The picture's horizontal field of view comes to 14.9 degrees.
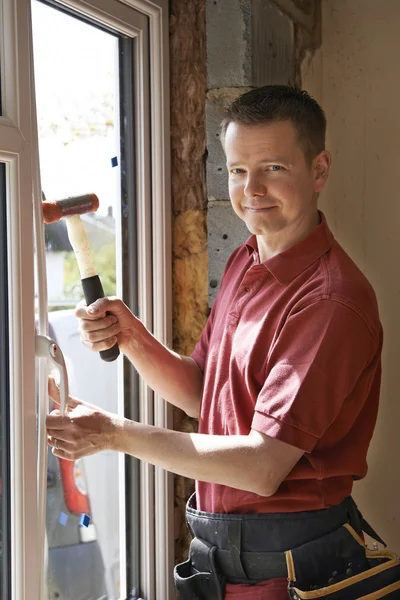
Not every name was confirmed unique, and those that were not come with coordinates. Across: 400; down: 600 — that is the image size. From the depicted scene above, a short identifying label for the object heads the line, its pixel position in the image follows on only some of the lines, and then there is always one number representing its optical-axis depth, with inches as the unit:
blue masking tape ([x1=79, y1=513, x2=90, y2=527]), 105.0
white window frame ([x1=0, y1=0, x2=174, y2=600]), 91.7
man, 91.0
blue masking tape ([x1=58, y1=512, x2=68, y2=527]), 102.8
